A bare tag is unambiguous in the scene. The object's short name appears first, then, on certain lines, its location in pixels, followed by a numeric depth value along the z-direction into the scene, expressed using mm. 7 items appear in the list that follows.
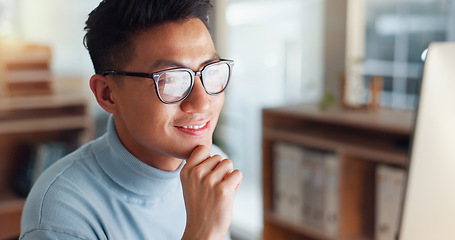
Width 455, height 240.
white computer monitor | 752
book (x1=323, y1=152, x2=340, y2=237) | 2473
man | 949
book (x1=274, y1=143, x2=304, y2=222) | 2699
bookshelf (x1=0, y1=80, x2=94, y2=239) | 3064
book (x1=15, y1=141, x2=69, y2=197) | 3100
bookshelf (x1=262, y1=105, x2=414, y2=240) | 2258
